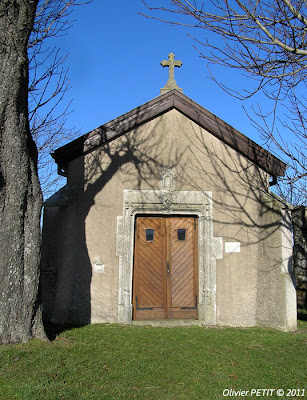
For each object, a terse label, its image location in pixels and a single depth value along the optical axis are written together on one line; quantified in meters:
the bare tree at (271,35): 4.70
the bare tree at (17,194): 5.74
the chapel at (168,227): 8.25
